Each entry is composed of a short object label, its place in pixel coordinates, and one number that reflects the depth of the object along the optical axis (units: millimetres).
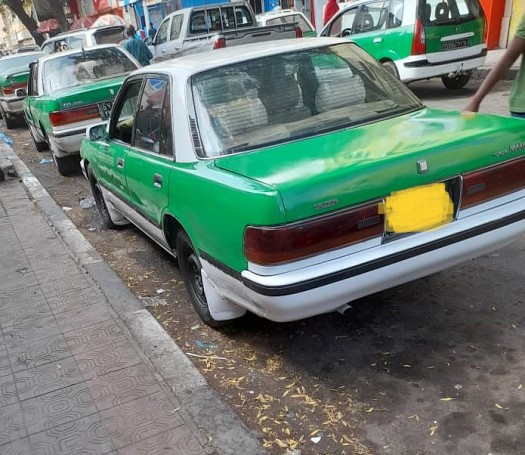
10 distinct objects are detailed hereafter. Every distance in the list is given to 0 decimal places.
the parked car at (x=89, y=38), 13672
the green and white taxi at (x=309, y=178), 2633
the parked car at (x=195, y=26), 12836
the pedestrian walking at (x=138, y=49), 12195
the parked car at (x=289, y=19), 14094
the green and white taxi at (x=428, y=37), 9570
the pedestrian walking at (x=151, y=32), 20831
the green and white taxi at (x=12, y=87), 13164
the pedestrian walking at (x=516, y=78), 3590
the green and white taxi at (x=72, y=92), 7637
